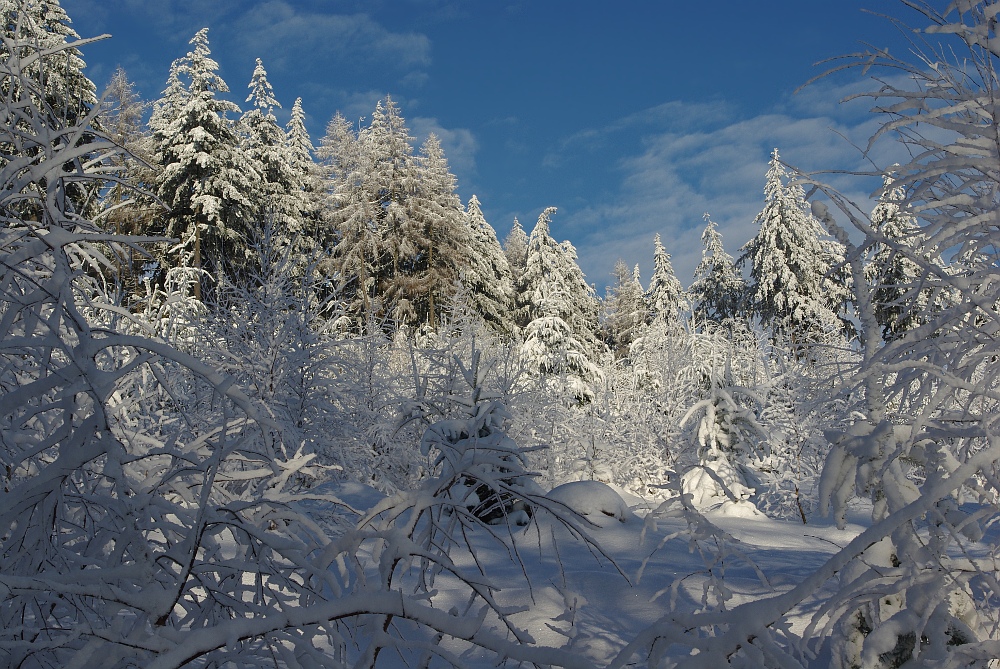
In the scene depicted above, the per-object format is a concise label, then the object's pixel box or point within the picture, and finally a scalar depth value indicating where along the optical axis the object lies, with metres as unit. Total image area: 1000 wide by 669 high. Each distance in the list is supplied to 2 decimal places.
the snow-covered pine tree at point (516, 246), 48.03
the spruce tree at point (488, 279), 35.22
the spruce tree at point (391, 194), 33.38
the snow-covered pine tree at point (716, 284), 39.03
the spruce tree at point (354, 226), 32.47
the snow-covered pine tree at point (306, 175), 32.47
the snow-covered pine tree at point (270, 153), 28.52
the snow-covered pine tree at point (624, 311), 43.44
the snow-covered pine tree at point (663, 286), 41.62
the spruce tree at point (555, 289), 31.91
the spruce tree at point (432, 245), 33.75
